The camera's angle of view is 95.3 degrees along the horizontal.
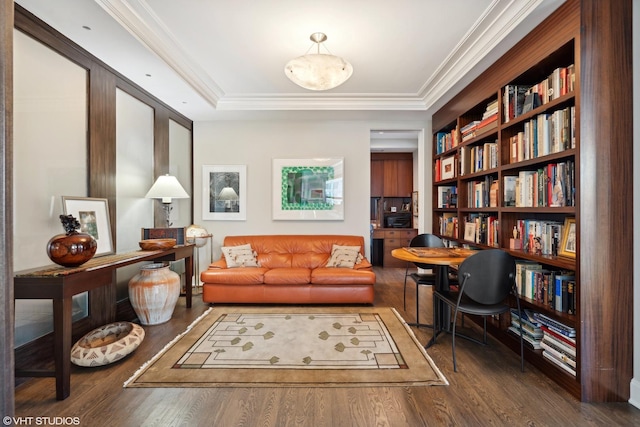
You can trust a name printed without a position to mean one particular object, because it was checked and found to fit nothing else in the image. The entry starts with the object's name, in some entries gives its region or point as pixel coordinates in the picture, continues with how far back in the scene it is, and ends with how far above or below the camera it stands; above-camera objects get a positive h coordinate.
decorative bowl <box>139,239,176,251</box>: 2.94 -0.31
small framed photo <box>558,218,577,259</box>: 2.05 -0.18
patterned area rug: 2.06 -1.16
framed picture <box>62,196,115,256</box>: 2.42 -0.02
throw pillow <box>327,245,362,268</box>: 3.91 -0.59
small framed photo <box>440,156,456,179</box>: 3.82 +0.63
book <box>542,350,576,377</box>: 1.96 -1.05
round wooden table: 2.55 -0.51
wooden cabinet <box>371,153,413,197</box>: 6.82 +0.93
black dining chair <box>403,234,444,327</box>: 3.07 -0.35
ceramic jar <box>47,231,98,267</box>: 1.93 -0.24
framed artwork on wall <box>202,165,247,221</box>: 4.62 +0.38
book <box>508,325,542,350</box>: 2.27 -1.01
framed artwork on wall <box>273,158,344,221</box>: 4.59 +0.40
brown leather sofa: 3.61 -0.89
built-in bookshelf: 1.83 +0.17
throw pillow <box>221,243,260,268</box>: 3.95 -0.59
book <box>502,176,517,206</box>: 2.69 +0.23
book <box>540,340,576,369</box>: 1.96 -0.99
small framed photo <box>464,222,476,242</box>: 3.29 -0.20
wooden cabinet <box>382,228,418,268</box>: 6.23 -0.54
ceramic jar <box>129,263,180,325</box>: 2.94 -0.81
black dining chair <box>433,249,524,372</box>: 2.16 -0.49
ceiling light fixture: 2.41 +1.22
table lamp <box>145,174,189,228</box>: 3.31 +0.28
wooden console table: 1.80 -0.50
